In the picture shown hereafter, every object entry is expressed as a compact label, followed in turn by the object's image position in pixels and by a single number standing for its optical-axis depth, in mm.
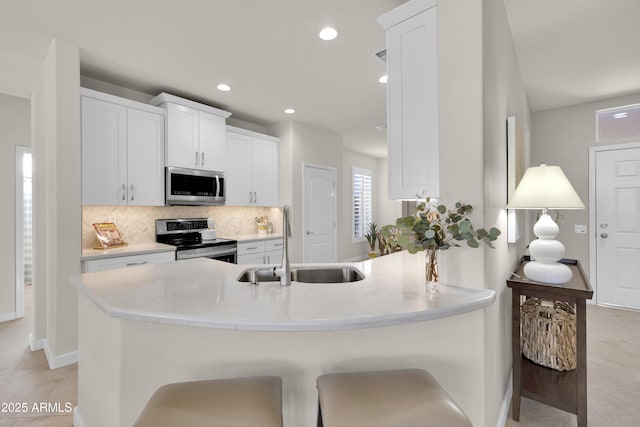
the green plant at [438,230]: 1415
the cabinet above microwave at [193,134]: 3529
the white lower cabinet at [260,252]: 4031
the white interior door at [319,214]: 5094
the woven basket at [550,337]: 2020
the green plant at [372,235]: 7203
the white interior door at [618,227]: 3746
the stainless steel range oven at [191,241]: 3469
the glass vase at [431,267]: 1602
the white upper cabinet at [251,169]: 4301
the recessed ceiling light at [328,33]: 2414
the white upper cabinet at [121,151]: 2900
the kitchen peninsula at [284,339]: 1186
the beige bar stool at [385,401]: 969
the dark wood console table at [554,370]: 1710
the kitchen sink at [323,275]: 2037
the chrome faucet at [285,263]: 1488
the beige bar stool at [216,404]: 962
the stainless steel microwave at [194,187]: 3523
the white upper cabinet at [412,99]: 1718
